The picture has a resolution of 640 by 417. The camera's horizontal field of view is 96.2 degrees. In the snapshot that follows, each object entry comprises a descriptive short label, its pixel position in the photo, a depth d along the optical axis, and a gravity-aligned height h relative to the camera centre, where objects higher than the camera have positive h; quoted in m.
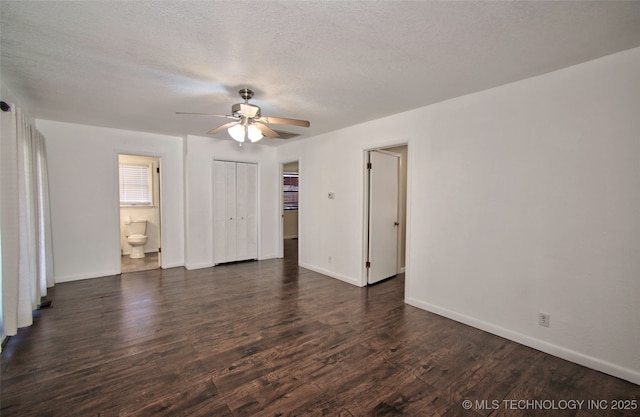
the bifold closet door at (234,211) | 5.55 -0.23
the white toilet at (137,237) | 5.89 -0.79
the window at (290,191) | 8.84 +0.28
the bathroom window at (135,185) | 6.18 +0.31
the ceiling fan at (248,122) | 2.75 +0.78
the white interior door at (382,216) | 4.35 -0.24
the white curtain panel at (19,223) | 2.50 -0.23
